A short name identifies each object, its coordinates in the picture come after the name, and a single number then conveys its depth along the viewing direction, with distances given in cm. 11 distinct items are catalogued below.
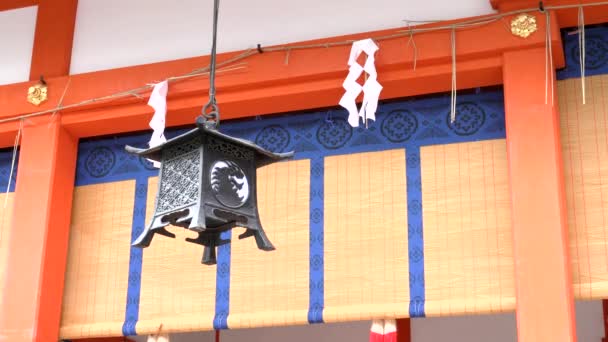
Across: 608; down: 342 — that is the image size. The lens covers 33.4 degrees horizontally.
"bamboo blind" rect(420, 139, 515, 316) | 441
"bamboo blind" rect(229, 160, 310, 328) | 470
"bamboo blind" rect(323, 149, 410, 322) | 457
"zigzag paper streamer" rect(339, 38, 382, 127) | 452
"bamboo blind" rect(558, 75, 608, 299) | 425
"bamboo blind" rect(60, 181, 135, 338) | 502
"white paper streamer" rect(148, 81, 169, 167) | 488
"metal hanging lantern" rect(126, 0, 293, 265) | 331
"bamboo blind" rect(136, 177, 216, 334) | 484
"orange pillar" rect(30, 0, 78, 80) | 537
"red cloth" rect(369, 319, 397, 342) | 450
